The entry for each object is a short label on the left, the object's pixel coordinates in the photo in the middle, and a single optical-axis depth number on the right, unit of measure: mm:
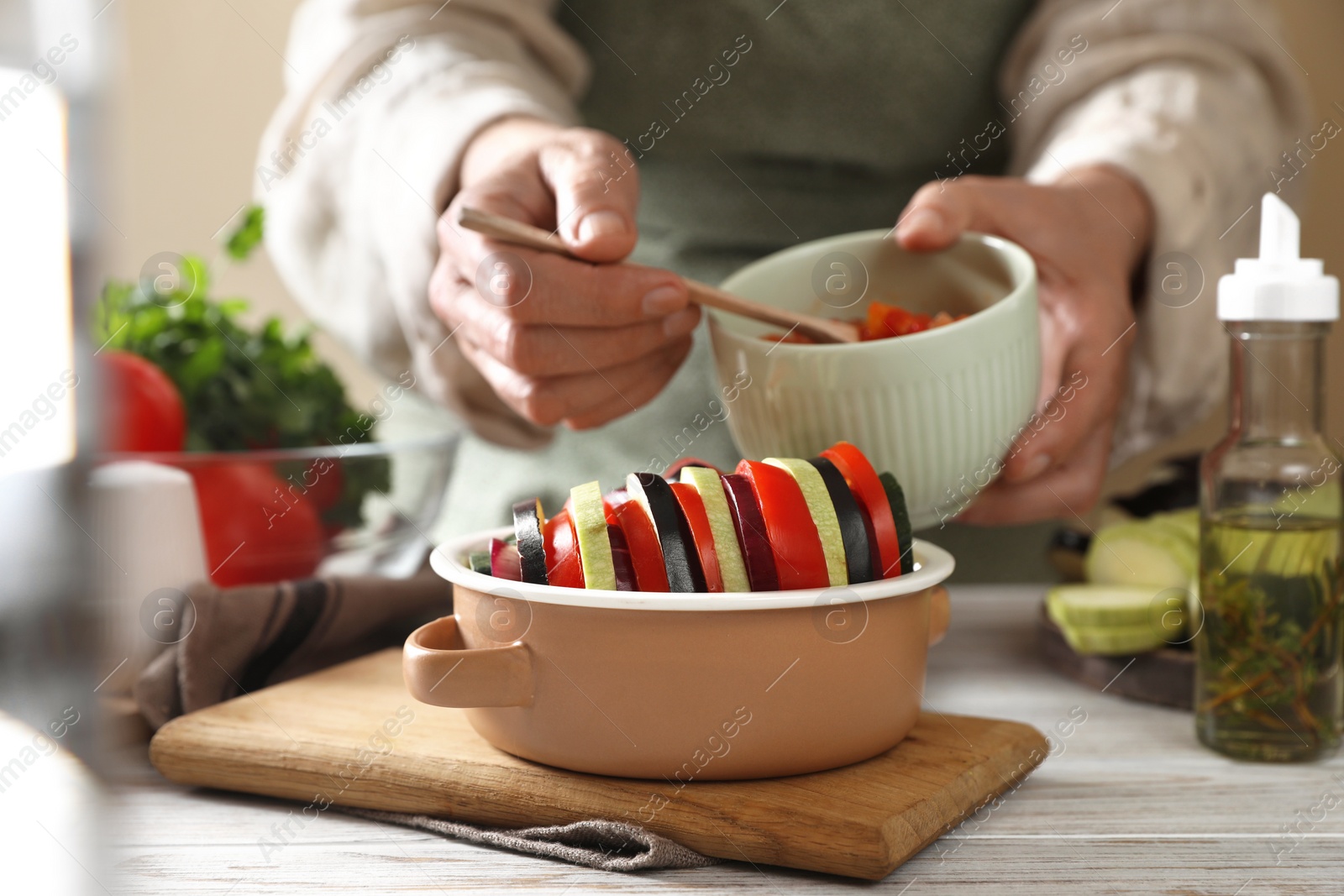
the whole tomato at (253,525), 1210
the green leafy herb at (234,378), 1324
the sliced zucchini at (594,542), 981
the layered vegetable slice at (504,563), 1004
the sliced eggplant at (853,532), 988
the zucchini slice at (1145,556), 1161
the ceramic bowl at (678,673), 972
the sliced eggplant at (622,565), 991
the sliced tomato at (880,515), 997
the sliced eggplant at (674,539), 979
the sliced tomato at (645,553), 986
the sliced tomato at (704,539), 981
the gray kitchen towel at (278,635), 1092
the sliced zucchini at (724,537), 984
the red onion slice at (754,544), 982
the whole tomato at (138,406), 1252
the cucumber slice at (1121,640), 1140
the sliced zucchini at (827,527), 985
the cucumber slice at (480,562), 1013
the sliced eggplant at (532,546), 994
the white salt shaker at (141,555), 1119
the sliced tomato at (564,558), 991
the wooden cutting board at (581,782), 962
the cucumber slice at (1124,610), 1136
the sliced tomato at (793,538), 980
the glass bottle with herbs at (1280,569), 1061
